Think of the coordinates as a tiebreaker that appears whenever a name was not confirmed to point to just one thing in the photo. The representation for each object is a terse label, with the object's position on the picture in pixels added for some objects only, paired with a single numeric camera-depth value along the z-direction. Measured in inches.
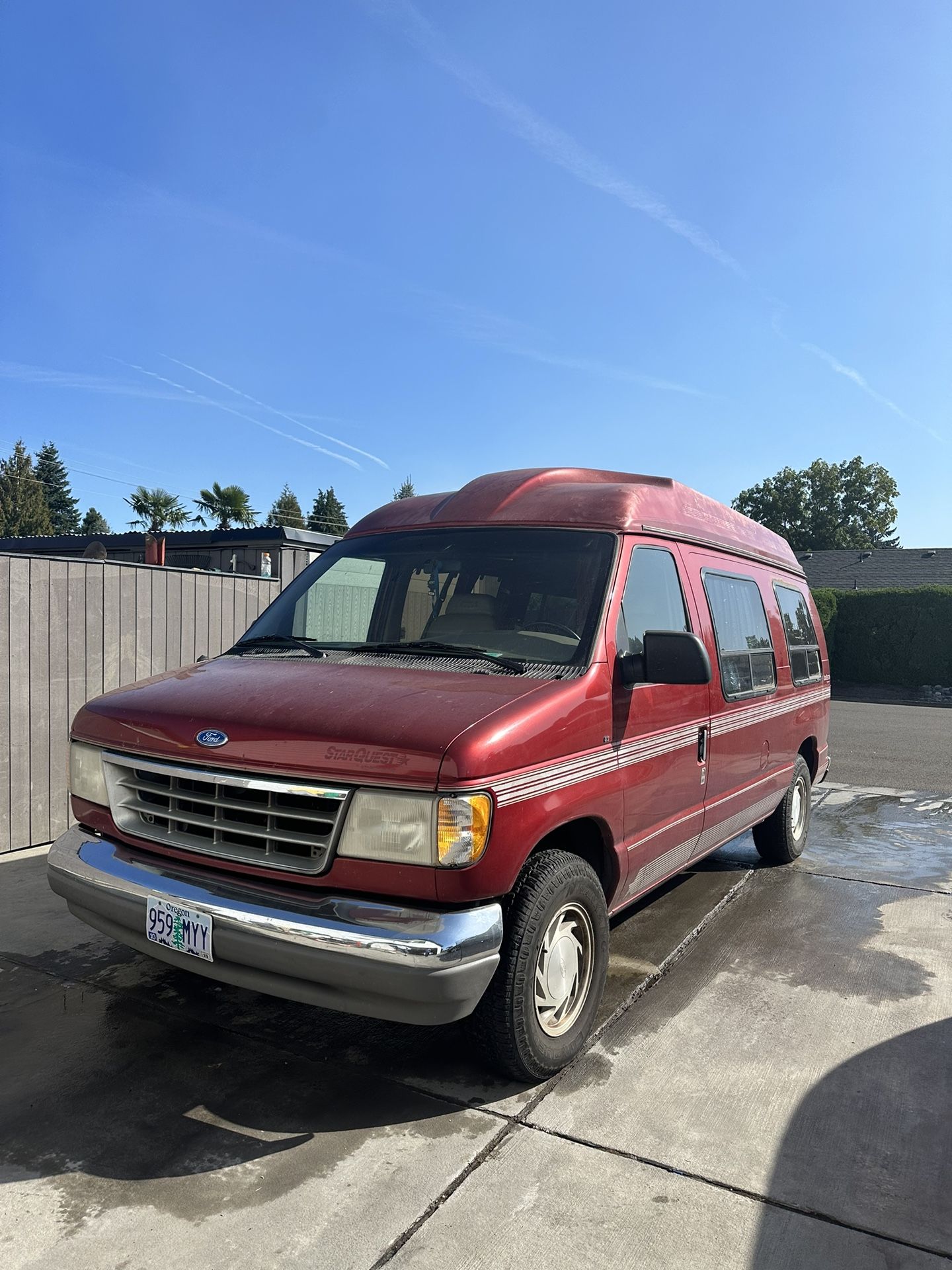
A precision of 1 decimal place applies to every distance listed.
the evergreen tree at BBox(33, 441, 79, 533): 3506.4
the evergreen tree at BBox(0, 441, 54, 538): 2805.1
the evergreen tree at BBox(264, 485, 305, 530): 3676.2
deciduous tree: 2687.0
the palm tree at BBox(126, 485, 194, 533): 2218.3
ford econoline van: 109.7
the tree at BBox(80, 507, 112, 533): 3639.3
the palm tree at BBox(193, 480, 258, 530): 2206.0
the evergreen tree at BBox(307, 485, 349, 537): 3964.1
